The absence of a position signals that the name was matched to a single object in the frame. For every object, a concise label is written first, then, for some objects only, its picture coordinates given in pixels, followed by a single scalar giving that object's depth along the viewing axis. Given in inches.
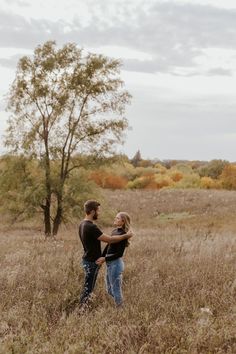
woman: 310.1
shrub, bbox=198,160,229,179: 3570.4
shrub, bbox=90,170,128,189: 3014.3
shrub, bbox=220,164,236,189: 2957.9
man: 305.6
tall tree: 834.8
